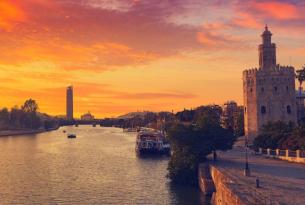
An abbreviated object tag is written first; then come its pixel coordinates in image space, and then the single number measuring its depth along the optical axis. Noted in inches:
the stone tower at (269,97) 3440.0
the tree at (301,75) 2680.4
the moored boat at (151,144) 4347.9
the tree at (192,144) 2197.3
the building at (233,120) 4530.0
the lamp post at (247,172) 1702.1
